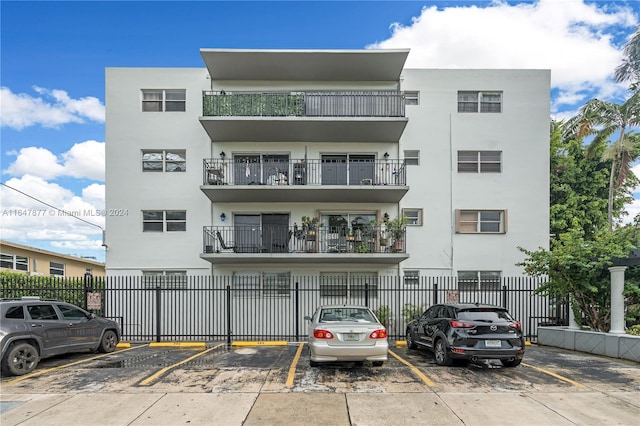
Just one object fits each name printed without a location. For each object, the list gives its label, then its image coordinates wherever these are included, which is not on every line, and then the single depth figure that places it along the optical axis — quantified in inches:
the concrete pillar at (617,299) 438.6
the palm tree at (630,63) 757.9
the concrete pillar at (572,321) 500.1
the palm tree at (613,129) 783.7
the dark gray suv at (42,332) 338.0
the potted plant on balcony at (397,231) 588.9
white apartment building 623.8
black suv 346.9
